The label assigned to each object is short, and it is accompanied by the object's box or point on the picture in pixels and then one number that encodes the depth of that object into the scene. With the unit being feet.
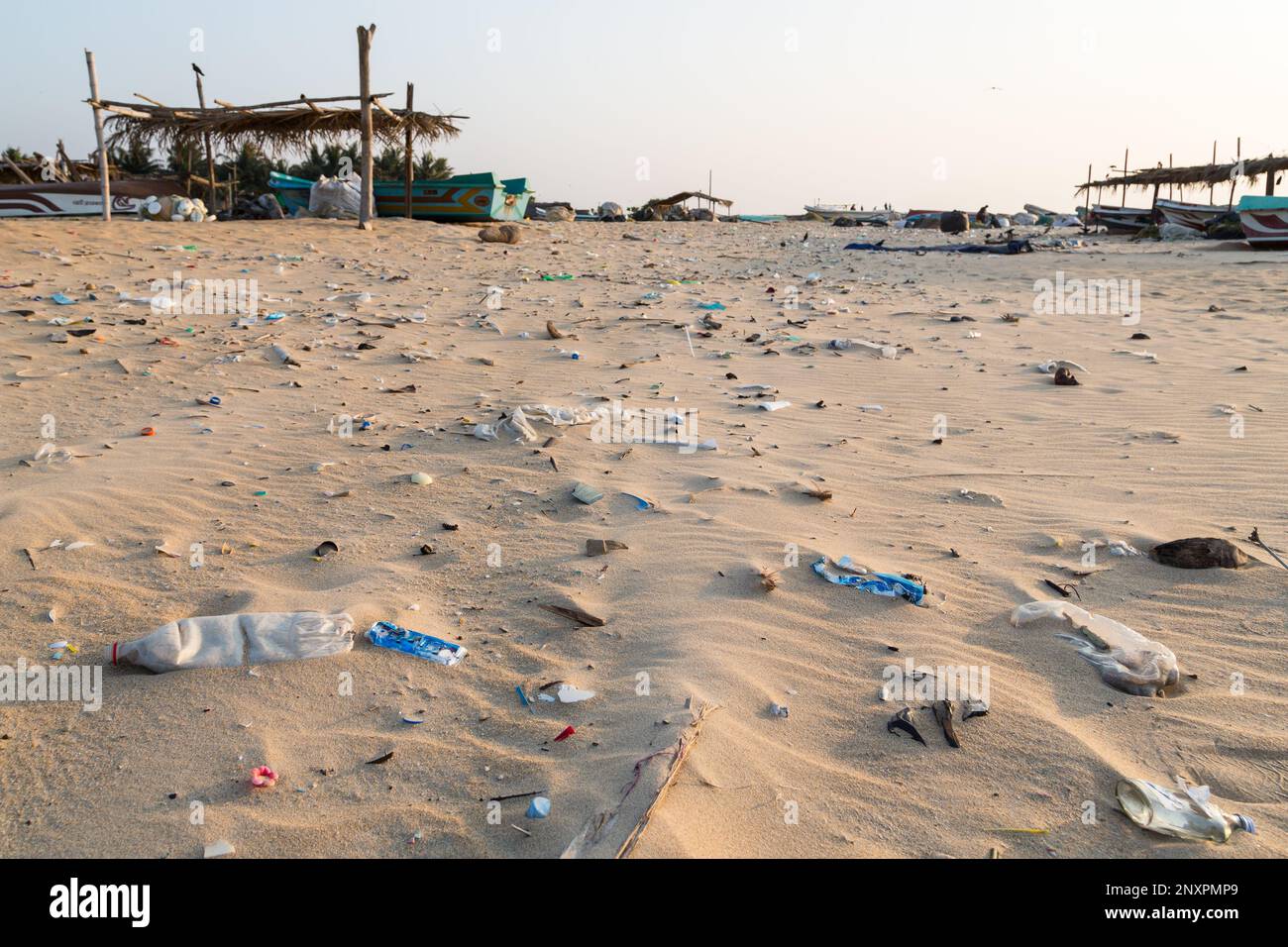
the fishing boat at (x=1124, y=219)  77.36
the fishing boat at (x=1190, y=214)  70.85
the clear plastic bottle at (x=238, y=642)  7.46
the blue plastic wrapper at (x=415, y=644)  7.86
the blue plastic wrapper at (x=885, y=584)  8.95
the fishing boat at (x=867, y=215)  130.18
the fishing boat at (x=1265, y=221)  44.78
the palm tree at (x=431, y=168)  92.60
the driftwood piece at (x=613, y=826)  5.41
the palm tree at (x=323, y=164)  81.58
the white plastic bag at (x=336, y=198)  48.62
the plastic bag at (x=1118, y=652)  7.41
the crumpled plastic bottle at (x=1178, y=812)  5.65
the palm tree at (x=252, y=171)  86.53
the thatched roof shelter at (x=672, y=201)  90.47
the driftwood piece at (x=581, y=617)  8.49
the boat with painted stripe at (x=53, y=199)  43.57
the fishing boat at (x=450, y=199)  50.21
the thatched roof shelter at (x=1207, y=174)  70.79
